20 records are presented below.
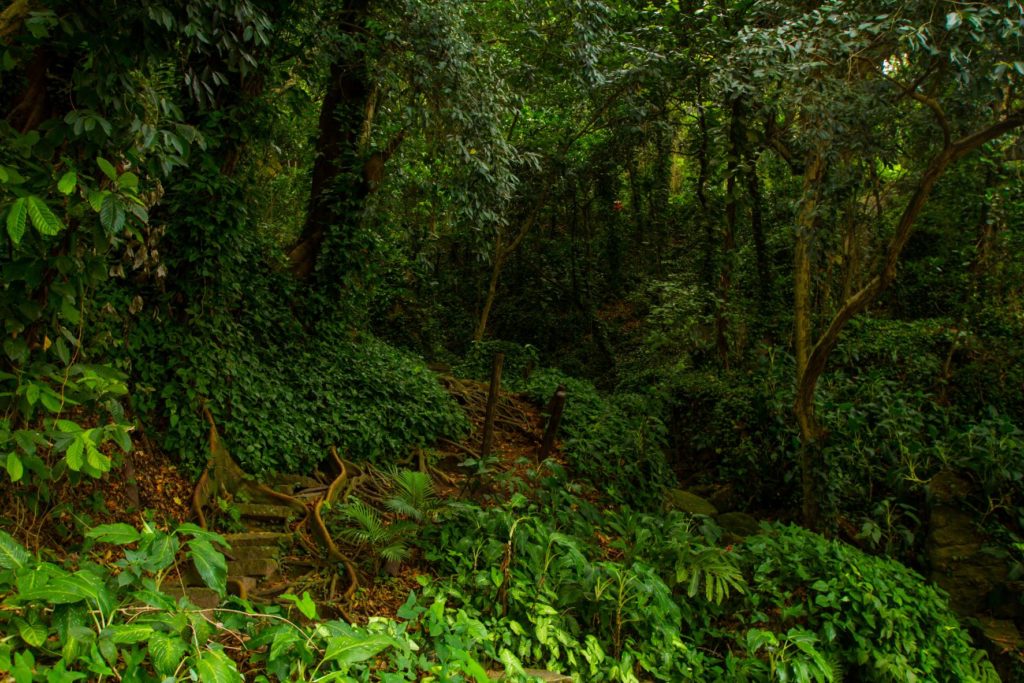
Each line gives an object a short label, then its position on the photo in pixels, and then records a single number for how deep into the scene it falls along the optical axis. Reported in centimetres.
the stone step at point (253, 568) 425
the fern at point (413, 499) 480
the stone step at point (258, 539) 467
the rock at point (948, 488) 604
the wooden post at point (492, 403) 649
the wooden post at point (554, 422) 756
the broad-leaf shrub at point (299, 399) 535
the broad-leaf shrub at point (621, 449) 695
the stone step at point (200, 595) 339
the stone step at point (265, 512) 516
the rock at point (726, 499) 752
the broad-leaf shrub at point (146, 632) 196
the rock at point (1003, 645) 498
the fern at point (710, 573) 418
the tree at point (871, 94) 451
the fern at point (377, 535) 445
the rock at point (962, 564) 545
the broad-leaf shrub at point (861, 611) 422
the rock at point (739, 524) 629
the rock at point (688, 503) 686
